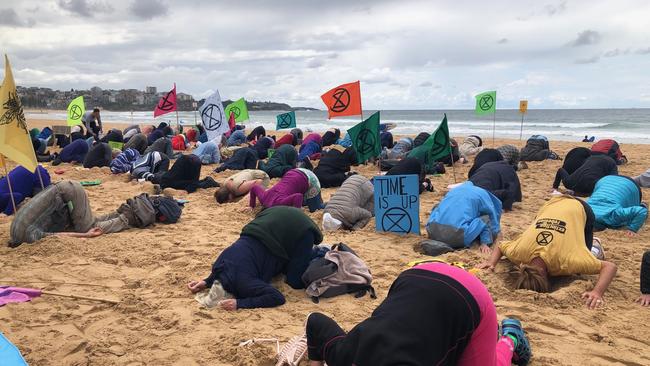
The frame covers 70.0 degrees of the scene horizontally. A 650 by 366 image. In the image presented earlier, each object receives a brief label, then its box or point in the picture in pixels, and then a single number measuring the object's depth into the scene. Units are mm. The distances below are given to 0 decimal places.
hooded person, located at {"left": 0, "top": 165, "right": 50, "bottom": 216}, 6605
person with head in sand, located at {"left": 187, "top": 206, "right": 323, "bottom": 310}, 3721
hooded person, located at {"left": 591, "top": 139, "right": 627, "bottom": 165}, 10434
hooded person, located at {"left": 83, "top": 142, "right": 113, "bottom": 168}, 11078
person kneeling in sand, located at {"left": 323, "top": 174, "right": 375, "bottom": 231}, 6012
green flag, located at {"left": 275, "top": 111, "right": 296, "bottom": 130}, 16484
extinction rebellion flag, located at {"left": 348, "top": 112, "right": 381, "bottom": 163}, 7156
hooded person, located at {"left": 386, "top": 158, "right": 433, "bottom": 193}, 6965
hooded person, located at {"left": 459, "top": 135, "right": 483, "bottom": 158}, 13297
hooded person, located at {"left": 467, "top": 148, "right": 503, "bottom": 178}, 8508
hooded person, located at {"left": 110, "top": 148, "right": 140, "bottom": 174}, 10219
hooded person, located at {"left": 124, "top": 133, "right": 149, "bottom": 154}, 13023
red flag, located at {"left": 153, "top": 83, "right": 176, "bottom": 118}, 15250
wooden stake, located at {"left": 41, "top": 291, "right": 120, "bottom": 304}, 3730
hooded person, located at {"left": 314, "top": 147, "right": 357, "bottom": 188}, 9070
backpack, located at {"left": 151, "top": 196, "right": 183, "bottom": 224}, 6273
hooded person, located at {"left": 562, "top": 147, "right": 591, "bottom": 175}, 8789
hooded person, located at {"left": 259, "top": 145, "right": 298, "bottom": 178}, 9945
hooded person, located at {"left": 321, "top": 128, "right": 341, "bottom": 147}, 16050
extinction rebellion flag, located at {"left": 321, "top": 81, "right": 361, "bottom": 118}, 8703
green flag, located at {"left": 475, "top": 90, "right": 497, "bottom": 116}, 14734
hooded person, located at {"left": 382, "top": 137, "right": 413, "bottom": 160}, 11742
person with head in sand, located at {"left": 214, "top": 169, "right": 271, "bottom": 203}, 7668
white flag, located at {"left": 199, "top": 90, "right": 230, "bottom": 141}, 11758
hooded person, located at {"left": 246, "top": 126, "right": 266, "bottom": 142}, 17239
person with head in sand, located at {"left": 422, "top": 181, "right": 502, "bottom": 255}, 5059
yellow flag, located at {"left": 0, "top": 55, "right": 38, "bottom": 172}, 5355
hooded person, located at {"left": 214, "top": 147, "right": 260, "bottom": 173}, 11148
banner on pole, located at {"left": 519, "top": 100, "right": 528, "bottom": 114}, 14711
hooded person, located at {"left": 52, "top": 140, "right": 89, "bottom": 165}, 12023
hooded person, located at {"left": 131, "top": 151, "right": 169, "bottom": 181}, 9656
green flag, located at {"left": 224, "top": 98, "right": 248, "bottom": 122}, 17097
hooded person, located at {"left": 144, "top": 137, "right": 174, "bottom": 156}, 12195
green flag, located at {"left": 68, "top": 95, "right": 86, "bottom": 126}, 14178
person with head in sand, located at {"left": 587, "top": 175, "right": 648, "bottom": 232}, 5664
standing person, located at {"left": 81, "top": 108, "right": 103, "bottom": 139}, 16516
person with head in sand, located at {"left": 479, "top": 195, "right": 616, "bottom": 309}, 3793
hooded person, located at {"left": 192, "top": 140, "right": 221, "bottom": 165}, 12484
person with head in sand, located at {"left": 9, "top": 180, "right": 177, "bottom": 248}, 5035
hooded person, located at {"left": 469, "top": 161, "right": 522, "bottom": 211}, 6773
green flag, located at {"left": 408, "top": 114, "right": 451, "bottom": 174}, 7312
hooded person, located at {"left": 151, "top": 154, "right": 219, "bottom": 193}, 8633
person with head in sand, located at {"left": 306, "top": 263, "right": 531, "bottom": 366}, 1997
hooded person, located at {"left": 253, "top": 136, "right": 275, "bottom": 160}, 13570
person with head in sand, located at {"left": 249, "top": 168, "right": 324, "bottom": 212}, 6379
